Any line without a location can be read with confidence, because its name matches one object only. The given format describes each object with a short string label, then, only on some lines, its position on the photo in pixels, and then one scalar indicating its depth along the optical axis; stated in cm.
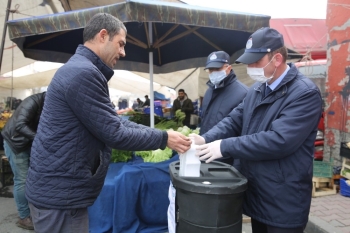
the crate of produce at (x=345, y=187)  440
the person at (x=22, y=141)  362
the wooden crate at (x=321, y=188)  453
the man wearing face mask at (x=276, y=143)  171
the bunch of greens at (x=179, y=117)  521
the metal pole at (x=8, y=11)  531
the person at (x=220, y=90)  324
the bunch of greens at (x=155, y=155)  373
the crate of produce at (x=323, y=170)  455
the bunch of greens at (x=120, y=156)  395
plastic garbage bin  172
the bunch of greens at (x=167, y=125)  457
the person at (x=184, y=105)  958
